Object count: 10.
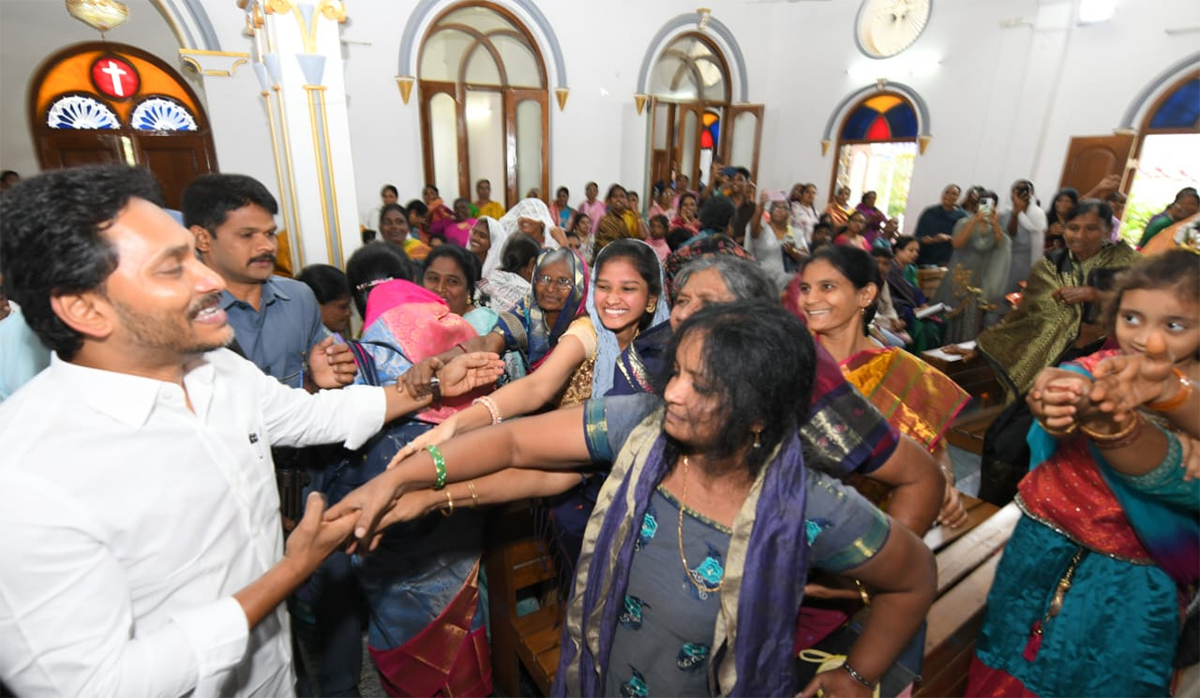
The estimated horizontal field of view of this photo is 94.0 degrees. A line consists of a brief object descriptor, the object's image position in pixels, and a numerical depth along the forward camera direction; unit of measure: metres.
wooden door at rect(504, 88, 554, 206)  9.12
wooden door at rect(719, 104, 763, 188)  11.91
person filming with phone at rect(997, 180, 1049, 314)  6.71
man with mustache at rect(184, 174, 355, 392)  1.93
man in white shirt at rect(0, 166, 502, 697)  0.88
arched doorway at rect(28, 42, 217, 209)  8.11
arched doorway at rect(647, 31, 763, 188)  10.73
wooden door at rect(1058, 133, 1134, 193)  8.44
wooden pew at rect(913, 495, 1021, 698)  1.79
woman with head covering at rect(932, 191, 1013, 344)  5.91
